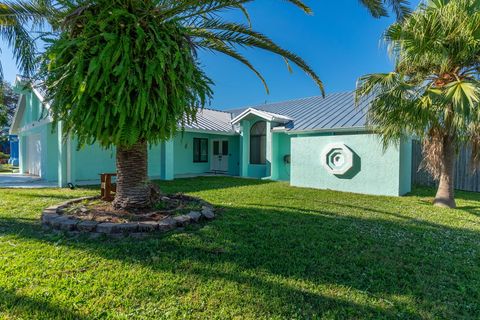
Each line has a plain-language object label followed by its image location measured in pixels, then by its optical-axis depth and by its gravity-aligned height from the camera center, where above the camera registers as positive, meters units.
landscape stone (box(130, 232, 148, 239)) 4.68 -1.45
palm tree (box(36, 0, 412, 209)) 4.58 +1.44
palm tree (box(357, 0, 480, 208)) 6.83 +2.00
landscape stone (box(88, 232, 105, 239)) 4.64 -1.44
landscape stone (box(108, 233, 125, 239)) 4.65 -1.44
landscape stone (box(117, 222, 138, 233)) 4.72 -1.32
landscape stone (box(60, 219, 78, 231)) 4.87 -1.32
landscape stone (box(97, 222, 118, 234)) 4.72 -1.33
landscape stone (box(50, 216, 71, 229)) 4.97 -1.29
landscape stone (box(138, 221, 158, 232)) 4.81 -1.33
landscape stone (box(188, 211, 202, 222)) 5.55 -1.30
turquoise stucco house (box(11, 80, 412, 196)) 10.67 +0.16
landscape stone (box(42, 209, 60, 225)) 5.17 -1.26
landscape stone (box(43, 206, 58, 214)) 5.55 -1.22
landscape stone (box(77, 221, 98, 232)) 4.80 -1.33
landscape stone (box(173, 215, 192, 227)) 5.22 -1.32
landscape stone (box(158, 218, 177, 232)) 4.97 -1.35
